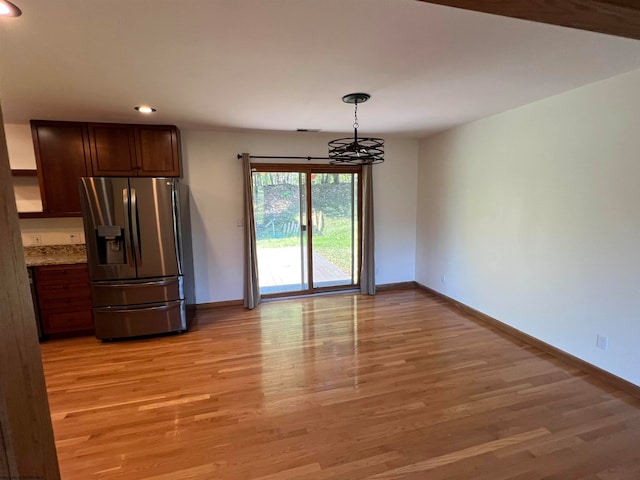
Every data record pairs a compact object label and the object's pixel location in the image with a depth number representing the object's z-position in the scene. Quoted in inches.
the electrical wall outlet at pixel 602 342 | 107.0
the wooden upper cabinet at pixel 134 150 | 144.8
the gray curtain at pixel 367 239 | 197.3
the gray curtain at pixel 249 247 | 174.9
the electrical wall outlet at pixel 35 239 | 153.9
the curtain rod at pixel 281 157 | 179.0
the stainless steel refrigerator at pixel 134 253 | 135.2
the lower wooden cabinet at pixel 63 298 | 137.8
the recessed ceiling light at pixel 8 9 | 57.2
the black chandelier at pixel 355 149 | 110.6
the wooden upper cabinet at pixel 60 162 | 139.3
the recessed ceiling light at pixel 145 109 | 121.9
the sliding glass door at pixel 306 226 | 189.3
